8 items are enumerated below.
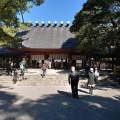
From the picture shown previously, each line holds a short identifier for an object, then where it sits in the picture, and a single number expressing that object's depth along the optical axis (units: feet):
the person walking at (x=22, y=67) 33.02
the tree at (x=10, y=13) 26.89
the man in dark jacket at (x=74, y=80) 20.48
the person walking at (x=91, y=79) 22.02
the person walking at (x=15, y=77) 30.87
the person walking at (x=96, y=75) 30.49
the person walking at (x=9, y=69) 36.48
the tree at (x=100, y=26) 33.96
